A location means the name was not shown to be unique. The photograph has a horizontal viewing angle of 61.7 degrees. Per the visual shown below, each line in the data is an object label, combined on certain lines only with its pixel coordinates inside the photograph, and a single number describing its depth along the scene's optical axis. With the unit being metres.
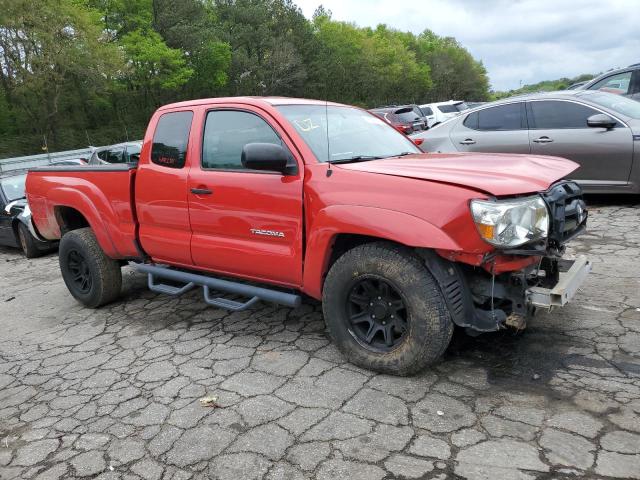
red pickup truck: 3.03
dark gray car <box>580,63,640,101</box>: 9.51
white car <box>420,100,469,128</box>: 21.89
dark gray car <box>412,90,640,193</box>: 6.52
